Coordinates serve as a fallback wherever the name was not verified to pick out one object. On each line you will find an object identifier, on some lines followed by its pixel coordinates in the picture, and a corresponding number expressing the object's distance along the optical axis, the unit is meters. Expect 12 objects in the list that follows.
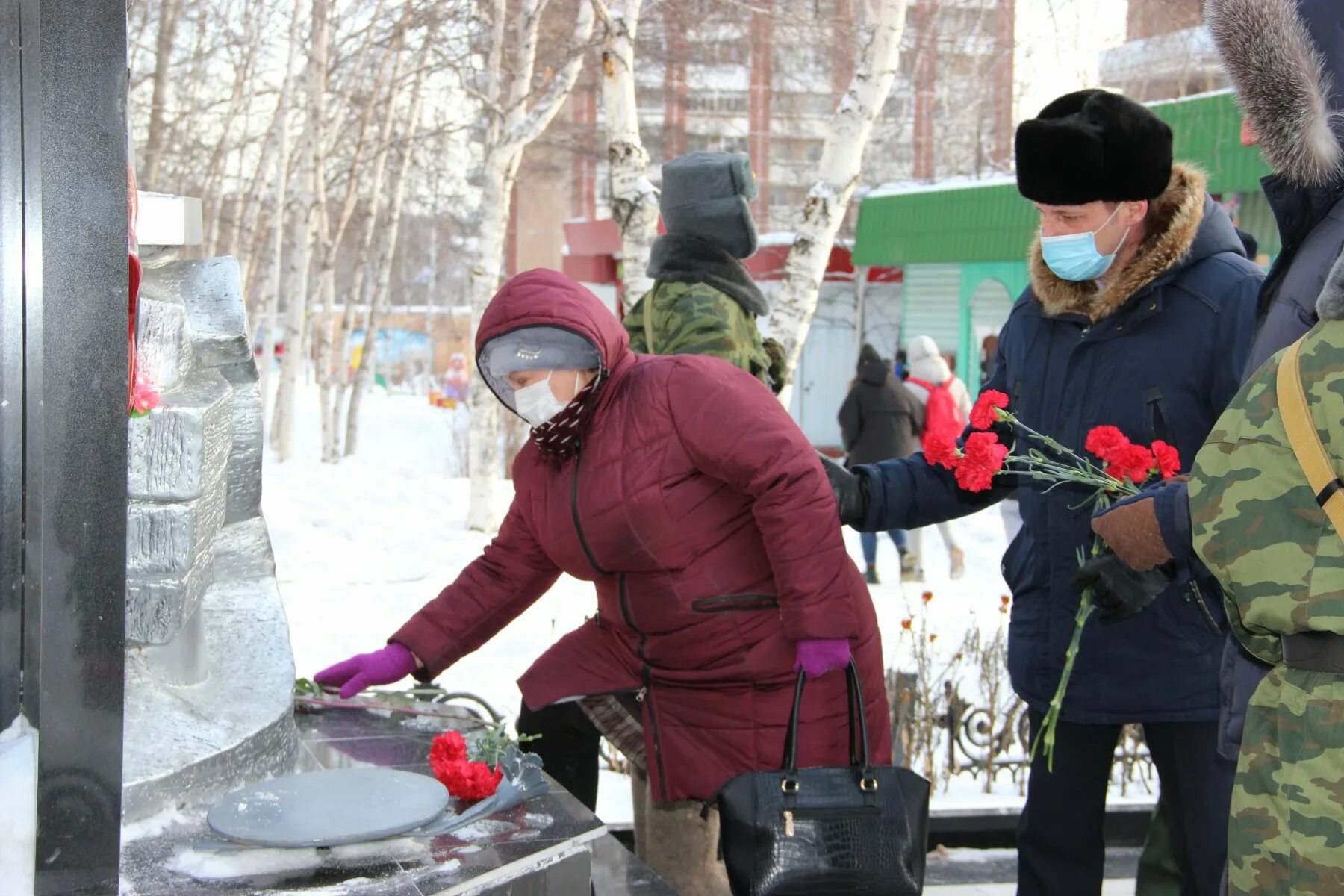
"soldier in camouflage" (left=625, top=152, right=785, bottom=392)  3.83
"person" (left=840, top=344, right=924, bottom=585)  9.17
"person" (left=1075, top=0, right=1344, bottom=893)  1.99
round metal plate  2.29
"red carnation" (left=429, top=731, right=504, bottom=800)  2.61
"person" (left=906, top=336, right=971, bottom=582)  9.23
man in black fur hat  2.62
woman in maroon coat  2.69
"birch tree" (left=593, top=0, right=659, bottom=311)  6.71
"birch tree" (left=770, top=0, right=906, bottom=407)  6.79
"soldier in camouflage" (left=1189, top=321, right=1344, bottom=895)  1.65
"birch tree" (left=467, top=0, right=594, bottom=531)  9.93
